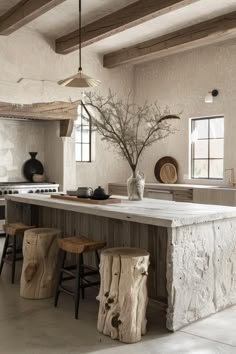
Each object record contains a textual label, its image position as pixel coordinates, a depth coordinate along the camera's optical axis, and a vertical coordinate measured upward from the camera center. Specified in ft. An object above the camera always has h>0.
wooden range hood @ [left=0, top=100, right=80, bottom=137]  21.41 +3.25
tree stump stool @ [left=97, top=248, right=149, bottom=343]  9.48 -2.88
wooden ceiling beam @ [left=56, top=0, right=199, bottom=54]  16.72 +6.96
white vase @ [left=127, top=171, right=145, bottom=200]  13.69 -0.47
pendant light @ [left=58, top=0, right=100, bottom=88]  13.98 +3.11
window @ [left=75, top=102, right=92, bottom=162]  26.04 +2.05
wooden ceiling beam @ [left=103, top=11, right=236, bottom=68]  19.27 +6.90
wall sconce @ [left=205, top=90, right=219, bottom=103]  22.86 +4.32
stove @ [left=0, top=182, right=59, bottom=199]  21.35 -0.81
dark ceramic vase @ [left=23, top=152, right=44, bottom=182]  23.97 +0.25
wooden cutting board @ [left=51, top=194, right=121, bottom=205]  12.75 -0.87
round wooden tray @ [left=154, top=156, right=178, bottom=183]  25.55 +0.62
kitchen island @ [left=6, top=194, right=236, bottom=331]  9.89 -1.98
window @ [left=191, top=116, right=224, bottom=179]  23.56 +1.50
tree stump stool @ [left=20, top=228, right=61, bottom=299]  12.35 -2.82
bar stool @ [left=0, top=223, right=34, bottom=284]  14.26 -2.33
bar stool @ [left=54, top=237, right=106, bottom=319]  10.98 -2.10
